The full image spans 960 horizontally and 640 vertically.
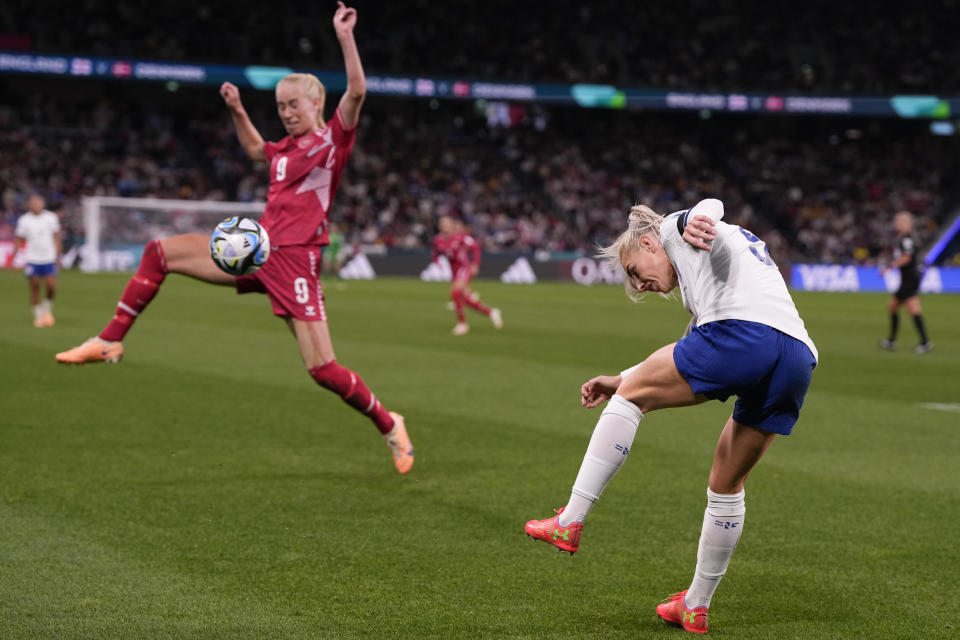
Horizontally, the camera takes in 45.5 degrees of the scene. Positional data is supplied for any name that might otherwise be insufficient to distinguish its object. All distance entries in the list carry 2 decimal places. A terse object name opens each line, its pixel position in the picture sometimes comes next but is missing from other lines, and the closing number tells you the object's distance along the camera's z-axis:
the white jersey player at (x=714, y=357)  4.08
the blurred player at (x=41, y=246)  18.52
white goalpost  38.28
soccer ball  6.58
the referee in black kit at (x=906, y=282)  17.86
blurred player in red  19.83
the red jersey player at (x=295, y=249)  6.92
